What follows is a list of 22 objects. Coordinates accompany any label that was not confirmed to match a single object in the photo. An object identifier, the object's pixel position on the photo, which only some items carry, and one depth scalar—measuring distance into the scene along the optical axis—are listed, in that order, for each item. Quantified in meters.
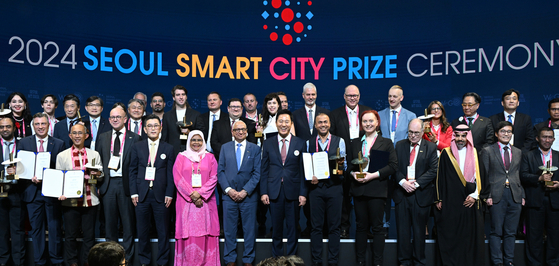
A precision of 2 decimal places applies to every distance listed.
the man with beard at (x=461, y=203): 4.56
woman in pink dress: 4.60
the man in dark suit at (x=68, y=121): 5.26
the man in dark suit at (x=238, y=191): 4.66
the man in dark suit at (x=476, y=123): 5.21
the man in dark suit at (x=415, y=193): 4.55
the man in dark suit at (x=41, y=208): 4.69
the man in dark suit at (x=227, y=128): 5.29
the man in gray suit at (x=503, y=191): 4.79
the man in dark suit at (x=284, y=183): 4.65
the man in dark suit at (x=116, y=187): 4.74
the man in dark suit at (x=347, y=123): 5.08
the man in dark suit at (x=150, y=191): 4.64
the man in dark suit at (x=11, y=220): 4.72
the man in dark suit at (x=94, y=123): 5.25
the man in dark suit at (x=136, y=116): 5.41
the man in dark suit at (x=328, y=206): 4.59
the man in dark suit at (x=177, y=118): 5.46
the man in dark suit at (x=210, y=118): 5.51
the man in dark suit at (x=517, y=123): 5.44
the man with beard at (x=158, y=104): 5.95
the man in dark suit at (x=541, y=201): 4.81
